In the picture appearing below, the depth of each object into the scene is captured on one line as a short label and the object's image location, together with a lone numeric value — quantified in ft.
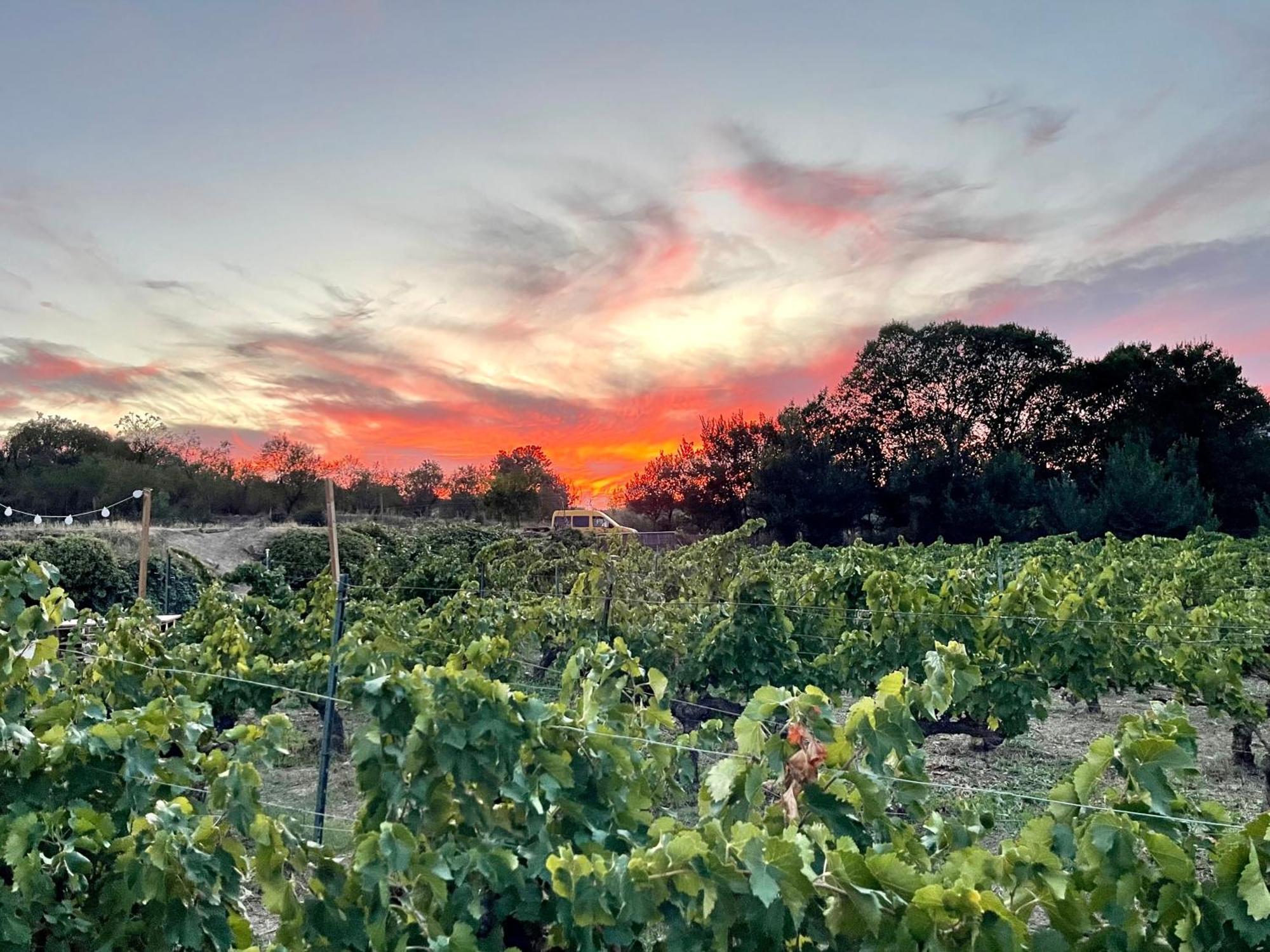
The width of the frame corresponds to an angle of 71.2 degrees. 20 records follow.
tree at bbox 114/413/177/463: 117.39
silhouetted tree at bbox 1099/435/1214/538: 76.13
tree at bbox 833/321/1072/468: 97.60
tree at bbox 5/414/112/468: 106.83
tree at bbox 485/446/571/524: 129.08
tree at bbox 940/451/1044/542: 80.48
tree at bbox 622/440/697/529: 108.78
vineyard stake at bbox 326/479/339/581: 31.40
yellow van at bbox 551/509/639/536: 104.17
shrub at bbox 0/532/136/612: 41.73
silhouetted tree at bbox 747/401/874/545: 87.92
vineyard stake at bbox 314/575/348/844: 13.12
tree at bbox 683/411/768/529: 102.01
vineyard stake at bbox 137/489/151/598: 34.99
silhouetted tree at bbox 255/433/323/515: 116.98
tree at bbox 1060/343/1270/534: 88.58
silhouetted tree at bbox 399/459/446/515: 145.07
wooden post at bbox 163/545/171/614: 40.34
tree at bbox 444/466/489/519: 138.72
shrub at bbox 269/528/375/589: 56.95
